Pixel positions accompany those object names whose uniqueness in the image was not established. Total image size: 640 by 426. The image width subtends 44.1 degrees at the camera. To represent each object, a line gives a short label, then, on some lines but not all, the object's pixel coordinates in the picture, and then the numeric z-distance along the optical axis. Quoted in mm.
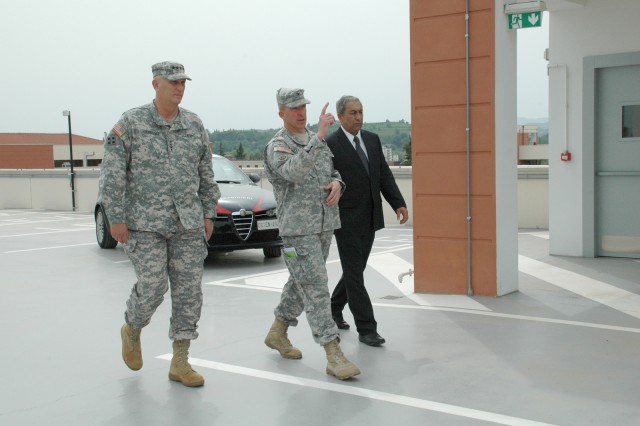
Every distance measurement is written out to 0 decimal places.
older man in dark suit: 5844
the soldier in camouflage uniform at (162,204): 4848
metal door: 9820
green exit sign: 7461
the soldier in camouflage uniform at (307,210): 5095
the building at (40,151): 56906
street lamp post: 22938
